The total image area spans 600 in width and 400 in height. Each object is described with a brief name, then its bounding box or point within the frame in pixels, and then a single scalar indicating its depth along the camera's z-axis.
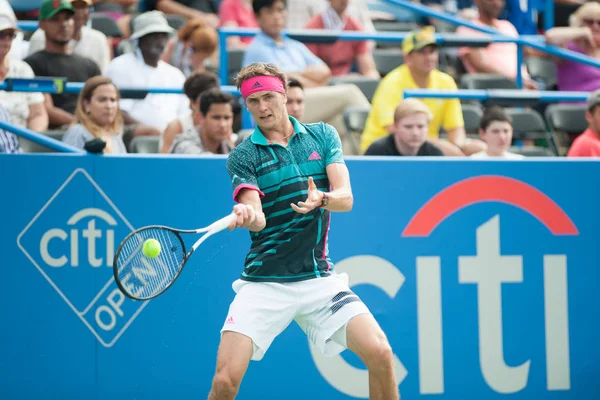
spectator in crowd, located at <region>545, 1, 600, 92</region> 17.77
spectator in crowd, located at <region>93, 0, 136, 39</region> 19.67
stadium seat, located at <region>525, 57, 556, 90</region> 19.75
